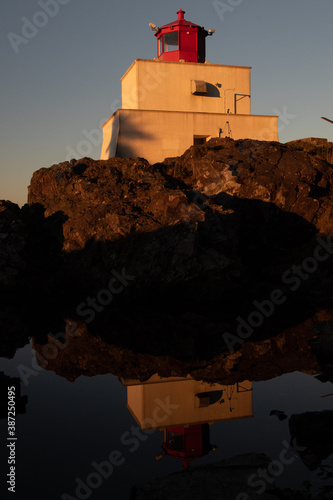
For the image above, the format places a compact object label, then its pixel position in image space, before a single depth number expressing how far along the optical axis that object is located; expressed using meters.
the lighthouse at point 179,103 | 33.66
